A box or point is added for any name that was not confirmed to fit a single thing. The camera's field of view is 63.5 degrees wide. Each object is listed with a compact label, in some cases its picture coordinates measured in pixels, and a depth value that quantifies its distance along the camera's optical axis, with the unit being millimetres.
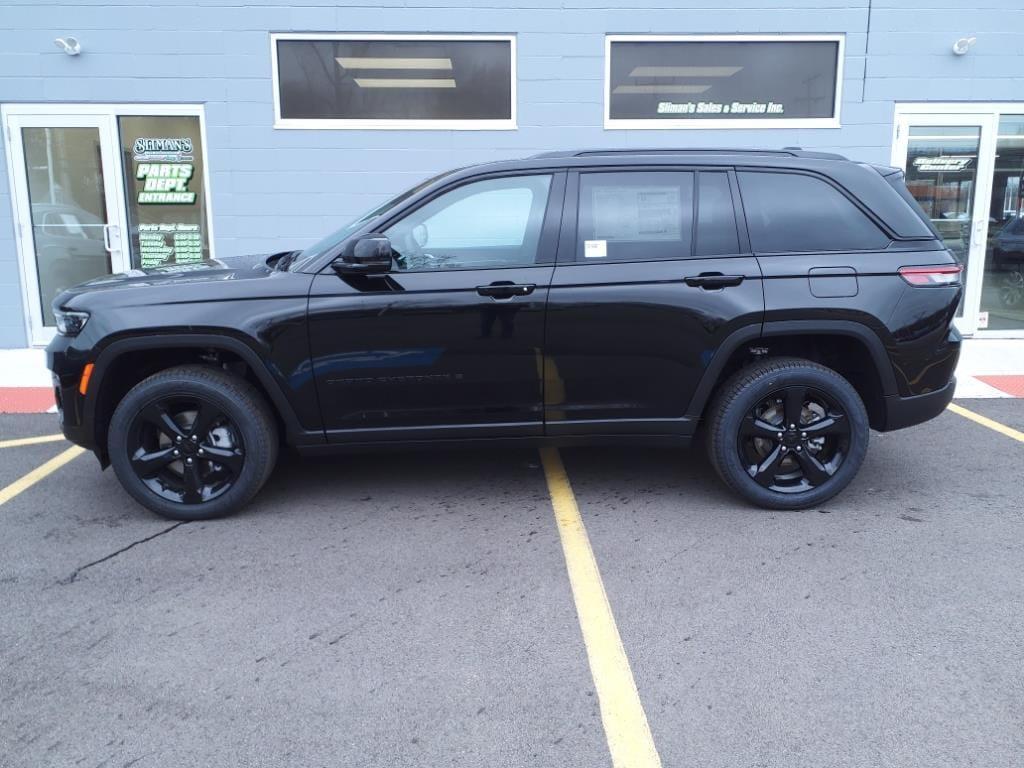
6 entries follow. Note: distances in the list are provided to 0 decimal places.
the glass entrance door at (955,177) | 8500
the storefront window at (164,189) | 8188
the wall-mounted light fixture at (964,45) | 8156
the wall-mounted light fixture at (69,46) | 7801
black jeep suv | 4109
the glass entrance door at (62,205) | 8133
